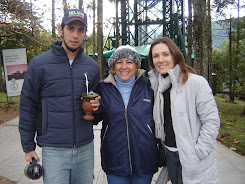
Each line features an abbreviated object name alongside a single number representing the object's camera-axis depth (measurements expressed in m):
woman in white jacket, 2.16
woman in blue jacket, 2.43
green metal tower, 17.44
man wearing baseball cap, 2.29
